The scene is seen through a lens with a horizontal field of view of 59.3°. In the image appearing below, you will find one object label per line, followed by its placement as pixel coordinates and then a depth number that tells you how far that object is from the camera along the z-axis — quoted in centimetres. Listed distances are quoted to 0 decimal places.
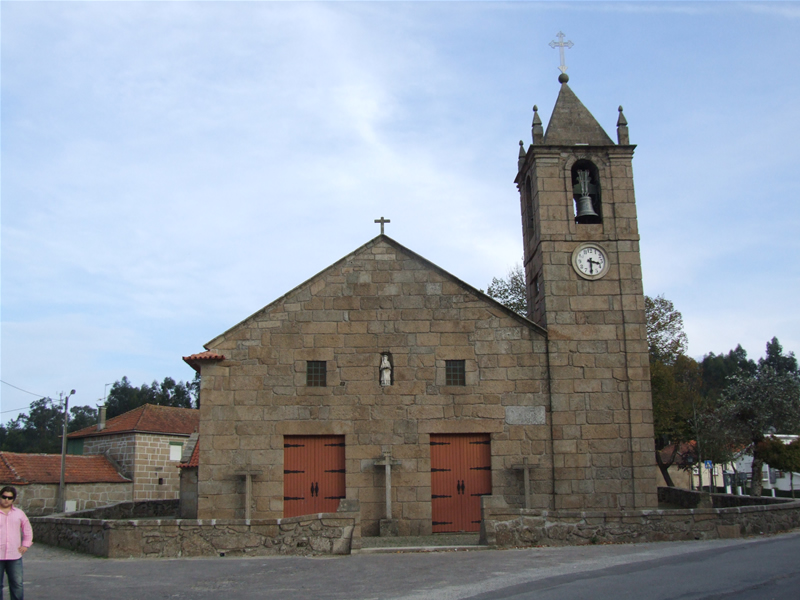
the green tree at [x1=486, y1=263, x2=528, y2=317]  3350
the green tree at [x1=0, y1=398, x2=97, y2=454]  7694
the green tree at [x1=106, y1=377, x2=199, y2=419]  7881
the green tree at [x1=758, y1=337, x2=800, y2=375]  8144
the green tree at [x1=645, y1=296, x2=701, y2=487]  3175
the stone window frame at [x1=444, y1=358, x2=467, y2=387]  1714
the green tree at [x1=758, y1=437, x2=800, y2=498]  2825
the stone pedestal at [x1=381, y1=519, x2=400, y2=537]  1581
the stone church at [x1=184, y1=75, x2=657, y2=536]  1647
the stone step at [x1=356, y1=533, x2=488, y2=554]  1305
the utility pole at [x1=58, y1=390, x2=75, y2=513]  3182
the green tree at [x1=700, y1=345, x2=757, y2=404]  7806
